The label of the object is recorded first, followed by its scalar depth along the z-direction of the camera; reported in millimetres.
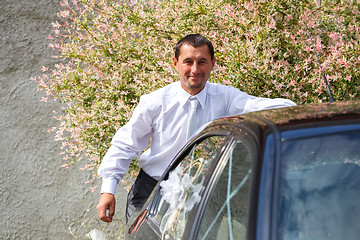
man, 2951
